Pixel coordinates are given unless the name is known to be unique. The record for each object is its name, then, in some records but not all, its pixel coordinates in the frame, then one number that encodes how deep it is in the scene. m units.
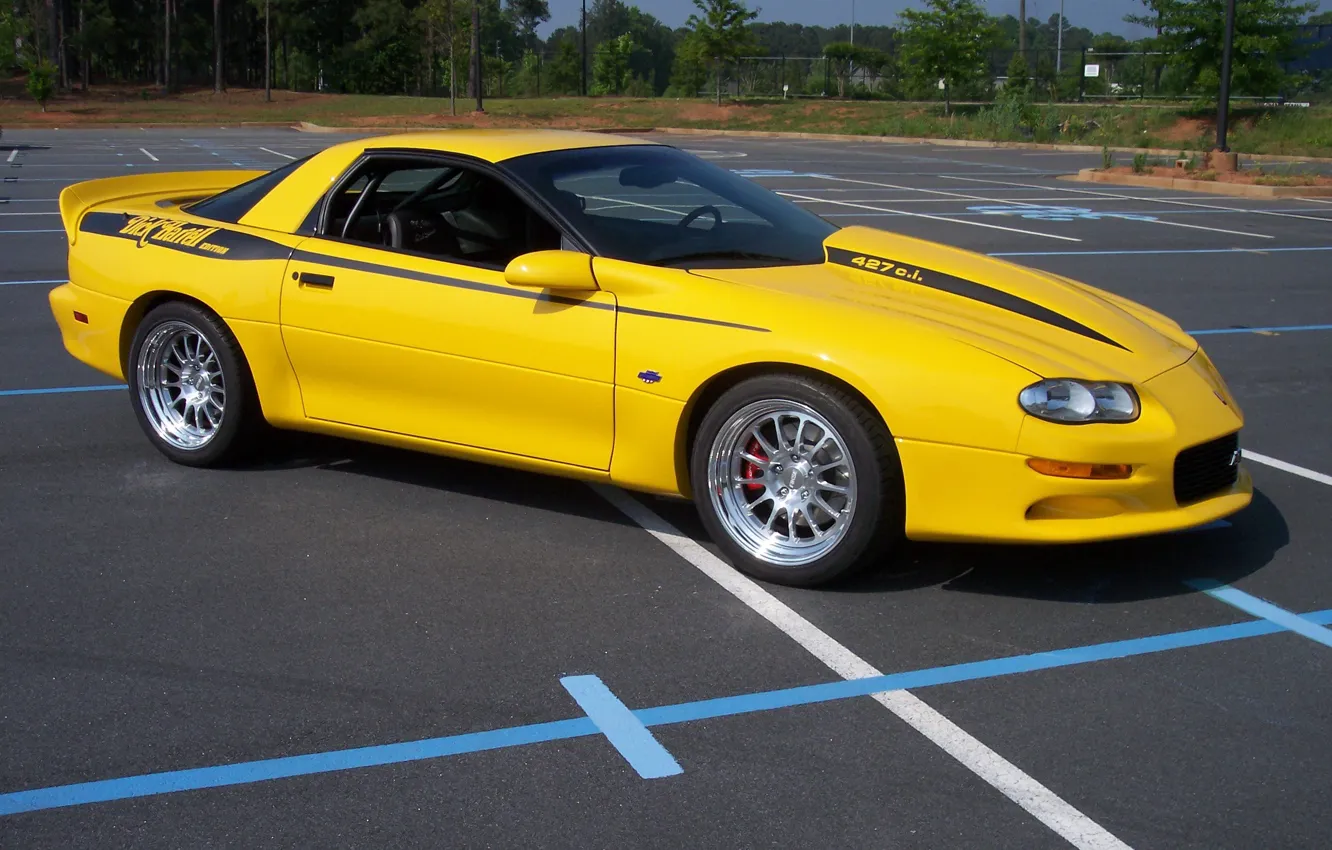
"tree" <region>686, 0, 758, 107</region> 54.28
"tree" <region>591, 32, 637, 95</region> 73.19
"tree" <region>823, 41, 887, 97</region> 61.25
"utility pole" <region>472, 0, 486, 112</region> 52.53
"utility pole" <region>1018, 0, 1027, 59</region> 60.21
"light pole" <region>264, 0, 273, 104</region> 63.41
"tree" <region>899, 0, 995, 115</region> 45.59
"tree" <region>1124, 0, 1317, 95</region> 34.62
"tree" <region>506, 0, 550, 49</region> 94.31
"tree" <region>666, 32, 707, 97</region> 55.72
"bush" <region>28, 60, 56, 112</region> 53.09
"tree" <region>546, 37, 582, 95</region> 77.81
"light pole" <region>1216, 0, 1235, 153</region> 22.16
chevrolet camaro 4.39
